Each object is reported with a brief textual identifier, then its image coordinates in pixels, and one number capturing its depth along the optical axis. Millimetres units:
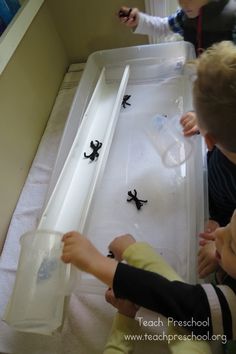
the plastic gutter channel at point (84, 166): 794
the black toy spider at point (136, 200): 837
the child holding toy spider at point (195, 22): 874
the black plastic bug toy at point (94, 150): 908
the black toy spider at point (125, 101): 1069
